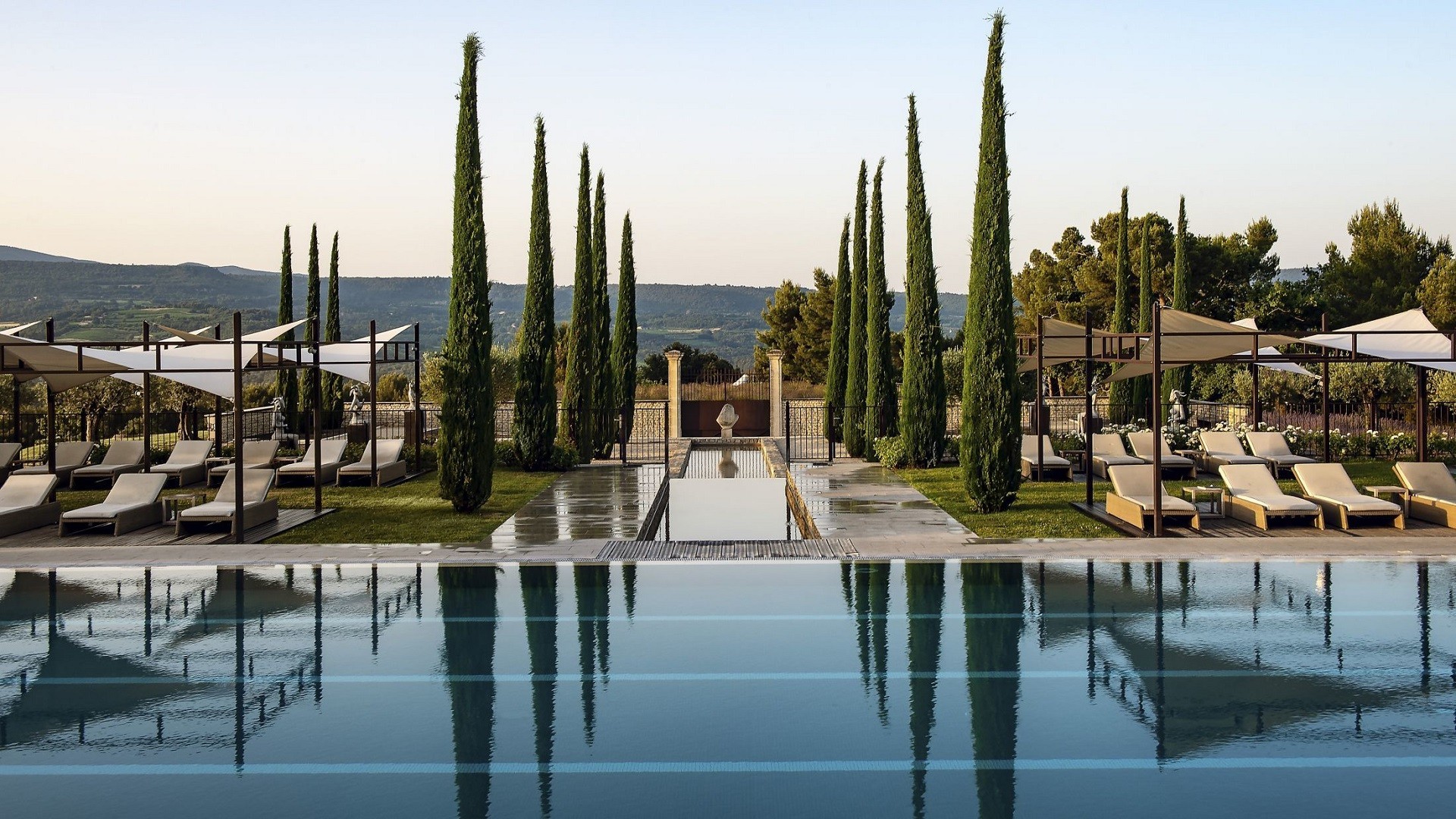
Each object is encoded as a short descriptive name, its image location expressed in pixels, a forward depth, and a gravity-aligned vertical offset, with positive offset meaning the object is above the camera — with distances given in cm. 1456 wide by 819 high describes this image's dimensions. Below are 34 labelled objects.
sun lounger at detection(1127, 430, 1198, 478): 1844 -78
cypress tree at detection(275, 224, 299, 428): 2825 +260
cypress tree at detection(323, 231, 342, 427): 2978 +84
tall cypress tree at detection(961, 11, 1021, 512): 1445 +91
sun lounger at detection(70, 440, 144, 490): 1811 -89
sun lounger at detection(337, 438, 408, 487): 1846 -94
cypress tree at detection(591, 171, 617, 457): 2494 +185
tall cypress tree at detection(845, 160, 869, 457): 2411 +131
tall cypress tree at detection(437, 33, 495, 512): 1488 +85
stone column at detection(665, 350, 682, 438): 3203 +56
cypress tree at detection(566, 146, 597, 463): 2306 +143
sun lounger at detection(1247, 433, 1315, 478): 1858 -62
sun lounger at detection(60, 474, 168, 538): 1304 -118
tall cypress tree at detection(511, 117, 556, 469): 2086 +98
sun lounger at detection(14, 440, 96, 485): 1914 -76
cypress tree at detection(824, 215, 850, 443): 2694 +173
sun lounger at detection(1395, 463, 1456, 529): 1317 -91
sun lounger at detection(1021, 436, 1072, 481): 1891 -91
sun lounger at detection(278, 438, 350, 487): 1839 -90
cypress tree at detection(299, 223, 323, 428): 2746 +288
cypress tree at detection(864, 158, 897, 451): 2275 +147
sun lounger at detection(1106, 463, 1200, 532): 1279 -107
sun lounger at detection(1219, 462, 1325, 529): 1274 -106
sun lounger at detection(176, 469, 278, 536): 1288 -115
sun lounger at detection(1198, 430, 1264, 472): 1895 -64
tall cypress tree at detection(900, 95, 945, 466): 1983 +126
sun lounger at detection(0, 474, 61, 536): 1344 -110
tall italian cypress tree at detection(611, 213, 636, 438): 2969 +216
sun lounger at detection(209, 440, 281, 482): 1948 -74
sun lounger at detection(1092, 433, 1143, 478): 1892 -73
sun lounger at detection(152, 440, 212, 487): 1861 -88
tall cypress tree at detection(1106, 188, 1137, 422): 2798 +260
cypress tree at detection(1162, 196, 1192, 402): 2804 +372
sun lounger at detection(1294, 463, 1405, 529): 1270 -102
